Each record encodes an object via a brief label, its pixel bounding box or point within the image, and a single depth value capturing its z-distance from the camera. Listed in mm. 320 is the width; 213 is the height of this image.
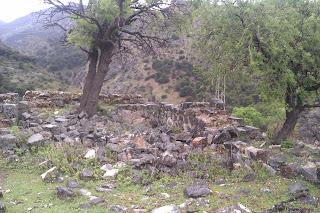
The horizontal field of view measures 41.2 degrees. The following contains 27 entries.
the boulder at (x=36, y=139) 11188
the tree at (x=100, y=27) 15547
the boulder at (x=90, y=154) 9994
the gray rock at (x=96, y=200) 7462
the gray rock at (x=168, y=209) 7016
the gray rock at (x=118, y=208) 7162
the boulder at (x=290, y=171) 8930
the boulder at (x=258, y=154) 9609
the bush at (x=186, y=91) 51934
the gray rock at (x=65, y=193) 7746
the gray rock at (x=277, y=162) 9258
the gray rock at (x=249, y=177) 8781
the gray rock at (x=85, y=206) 7309
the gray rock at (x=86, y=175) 8828
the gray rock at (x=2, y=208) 6973
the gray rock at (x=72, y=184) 8334
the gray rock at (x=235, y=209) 6965
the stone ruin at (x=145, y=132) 9625
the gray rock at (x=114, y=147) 10508
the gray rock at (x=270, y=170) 8977
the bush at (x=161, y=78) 56797
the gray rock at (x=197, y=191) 7730
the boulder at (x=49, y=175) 8898
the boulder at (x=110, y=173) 8987
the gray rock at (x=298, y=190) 7747
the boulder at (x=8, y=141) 11164
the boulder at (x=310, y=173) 8539
